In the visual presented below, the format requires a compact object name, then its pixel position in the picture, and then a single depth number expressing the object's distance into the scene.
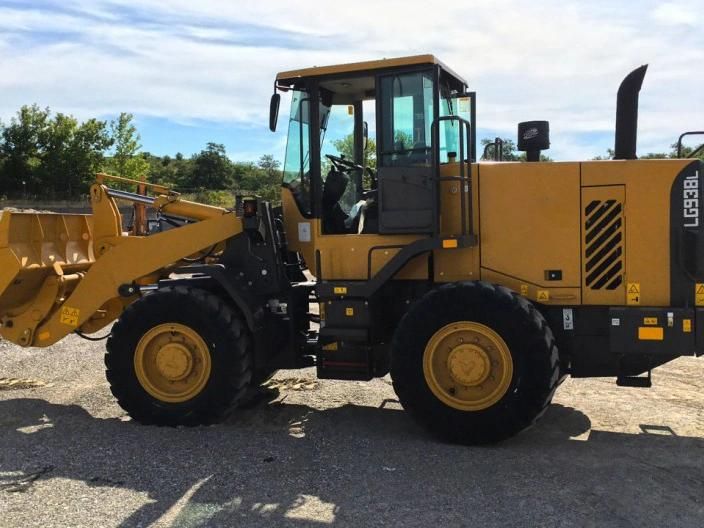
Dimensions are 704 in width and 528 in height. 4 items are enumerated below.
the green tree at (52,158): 52.75
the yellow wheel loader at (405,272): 5.11
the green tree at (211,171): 74.62
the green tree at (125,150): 49.38
